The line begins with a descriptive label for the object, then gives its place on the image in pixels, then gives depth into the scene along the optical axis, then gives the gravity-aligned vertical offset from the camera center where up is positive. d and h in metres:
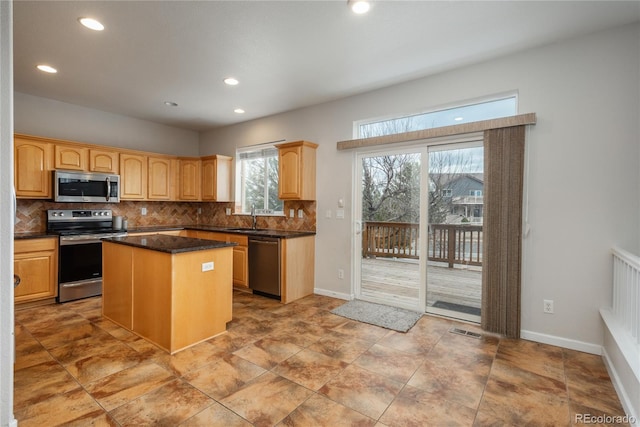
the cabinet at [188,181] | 5.64 +0.51
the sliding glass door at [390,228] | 3.76 -0.23
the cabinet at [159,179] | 5.23 +0.52
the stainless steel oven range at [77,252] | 3.98 -0.60
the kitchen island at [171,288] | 2.66 -0.75
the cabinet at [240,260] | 4.44 -0.75
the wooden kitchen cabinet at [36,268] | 3.68 -0.75
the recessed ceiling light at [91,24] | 2.51 +1.54
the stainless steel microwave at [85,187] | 4.15 +0.30
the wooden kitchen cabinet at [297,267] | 4.06 -0.81
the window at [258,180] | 5.18 +0.52
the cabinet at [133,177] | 4.87 +0.51
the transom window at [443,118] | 3.18 +1.08
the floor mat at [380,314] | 3.32 -1.23
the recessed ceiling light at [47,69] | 3.33 +1.54
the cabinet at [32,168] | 3.88 +0.51
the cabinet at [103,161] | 4.51 +0.71
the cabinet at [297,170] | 4.34 +0.56
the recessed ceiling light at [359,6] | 2.26 +1.53
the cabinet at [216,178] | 5.48 +0.56
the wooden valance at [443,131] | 2.91 +0.87
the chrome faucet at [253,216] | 5.18 -0.12
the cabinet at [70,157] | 4.18 +0.71
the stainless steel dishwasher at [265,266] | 4.11 -0.79
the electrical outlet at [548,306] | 2.87 -0.89
